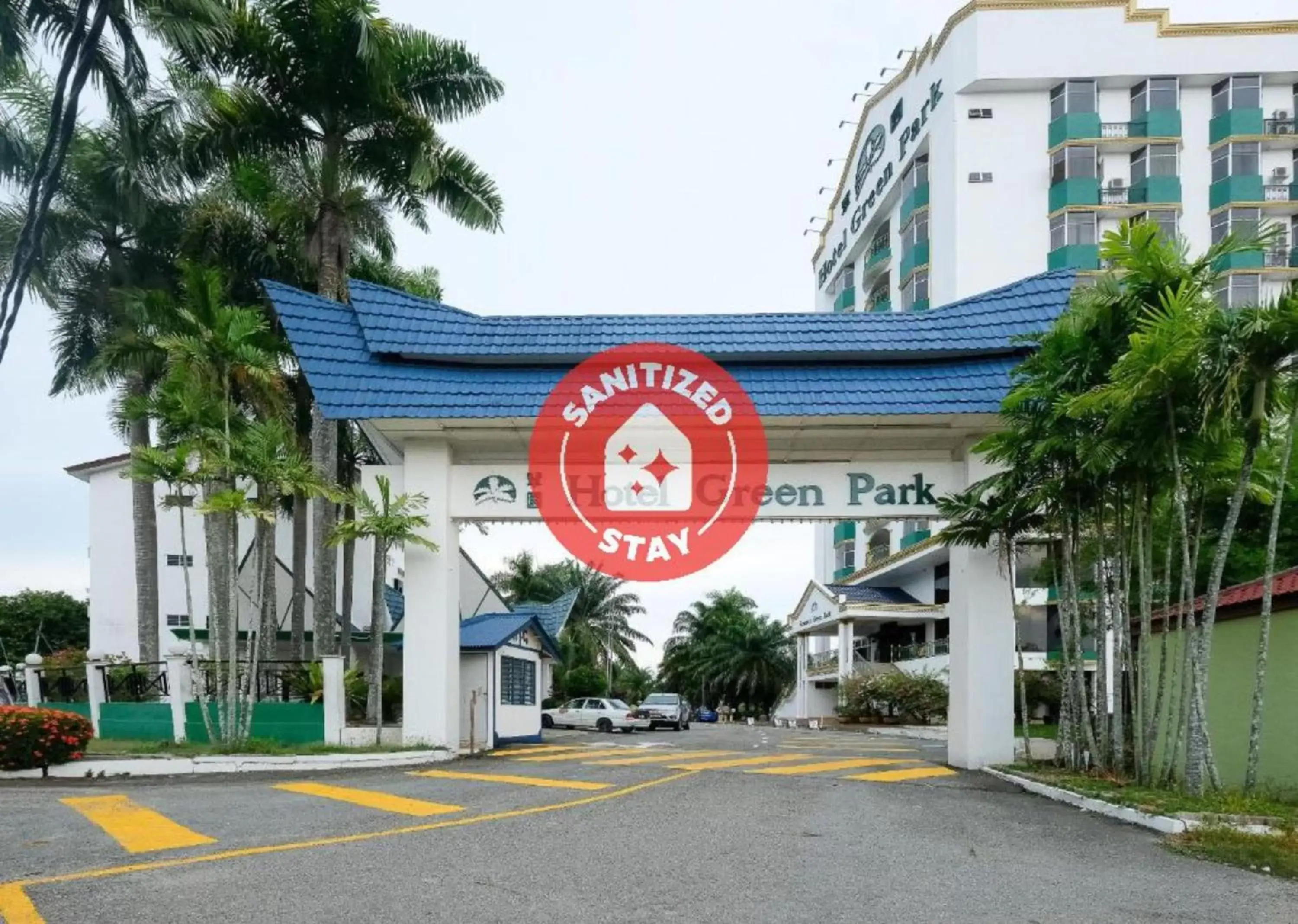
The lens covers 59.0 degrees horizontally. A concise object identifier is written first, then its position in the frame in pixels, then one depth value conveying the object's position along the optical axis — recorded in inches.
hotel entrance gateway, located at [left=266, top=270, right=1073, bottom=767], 679.1
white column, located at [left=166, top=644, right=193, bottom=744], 720.3
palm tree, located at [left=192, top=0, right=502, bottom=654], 862.5
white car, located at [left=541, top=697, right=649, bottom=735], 1620.3
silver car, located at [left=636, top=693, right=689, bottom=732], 1692.9
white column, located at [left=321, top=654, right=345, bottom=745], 693.9
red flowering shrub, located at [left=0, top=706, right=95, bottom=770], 601.6
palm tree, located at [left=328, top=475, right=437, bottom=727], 676.1
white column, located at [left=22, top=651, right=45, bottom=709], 892.6
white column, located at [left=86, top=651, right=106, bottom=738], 811.4
